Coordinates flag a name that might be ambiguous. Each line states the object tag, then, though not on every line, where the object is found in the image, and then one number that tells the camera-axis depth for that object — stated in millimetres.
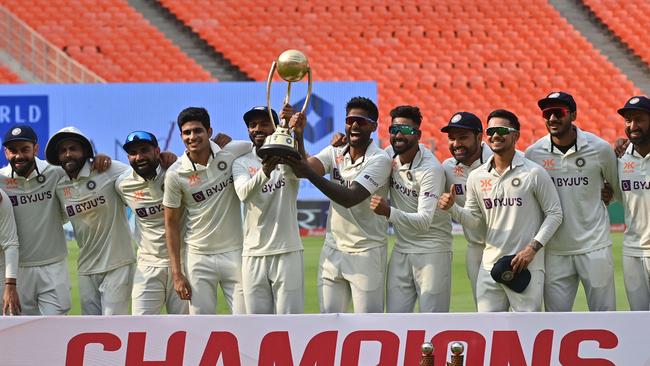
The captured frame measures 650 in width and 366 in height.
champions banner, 11820
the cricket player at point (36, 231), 13859
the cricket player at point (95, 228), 13766
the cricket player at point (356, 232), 13219
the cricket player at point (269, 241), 13227
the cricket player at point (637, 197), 12875
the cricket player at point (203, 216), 13359
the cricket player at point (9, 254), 13047
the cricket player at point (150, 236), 13734
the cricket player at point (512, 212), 12789
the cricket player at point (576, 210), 13047
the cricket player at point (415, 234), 13289
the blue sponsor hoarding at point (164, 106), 36031
